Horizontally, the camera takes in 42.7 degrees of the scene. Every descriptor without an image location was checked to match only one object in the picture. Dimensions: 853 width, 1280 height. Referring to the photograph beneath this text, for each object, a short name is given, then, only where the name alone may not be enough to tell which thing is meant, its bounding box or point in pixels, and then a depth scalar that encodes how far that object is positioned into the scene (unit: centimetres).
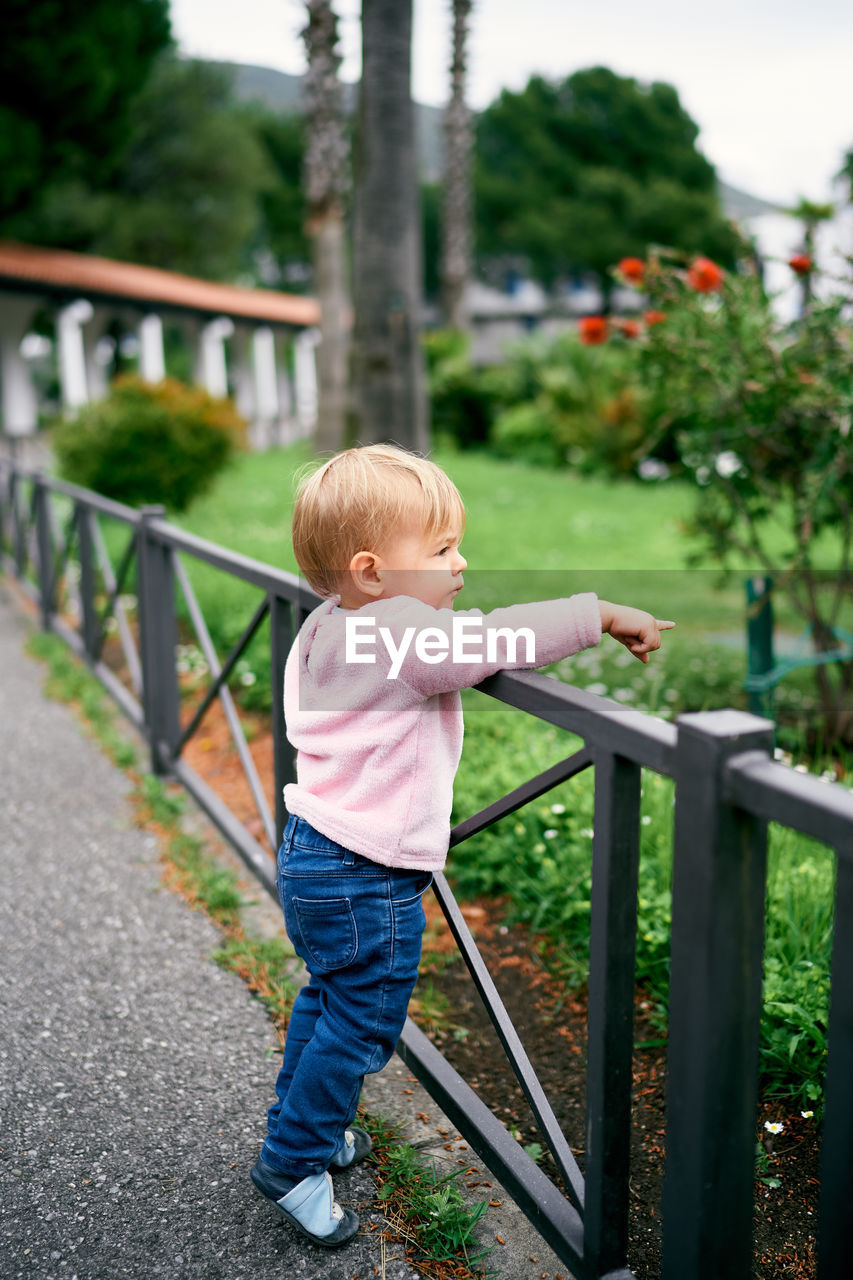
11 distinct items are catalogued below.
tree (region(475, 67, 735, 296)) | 4303
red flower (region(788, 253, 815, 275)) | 431
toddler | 172
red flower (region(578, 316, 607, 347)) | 507
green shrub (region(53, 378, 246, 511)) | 999
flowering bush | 447
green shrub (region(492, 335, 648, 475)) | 1742
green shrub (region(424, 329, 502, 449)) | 2156
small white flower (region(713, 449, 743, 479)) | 494
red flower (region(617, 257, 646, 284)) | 466
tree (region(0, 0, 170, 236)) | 2188
